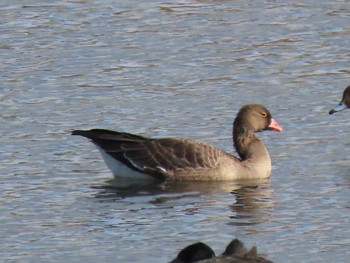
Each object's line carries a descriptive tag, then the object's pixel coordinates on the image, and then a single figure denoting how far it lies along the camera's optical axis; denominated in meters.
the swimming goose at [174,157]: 16.91
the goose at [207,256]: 10.69
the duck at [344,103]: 18.61
